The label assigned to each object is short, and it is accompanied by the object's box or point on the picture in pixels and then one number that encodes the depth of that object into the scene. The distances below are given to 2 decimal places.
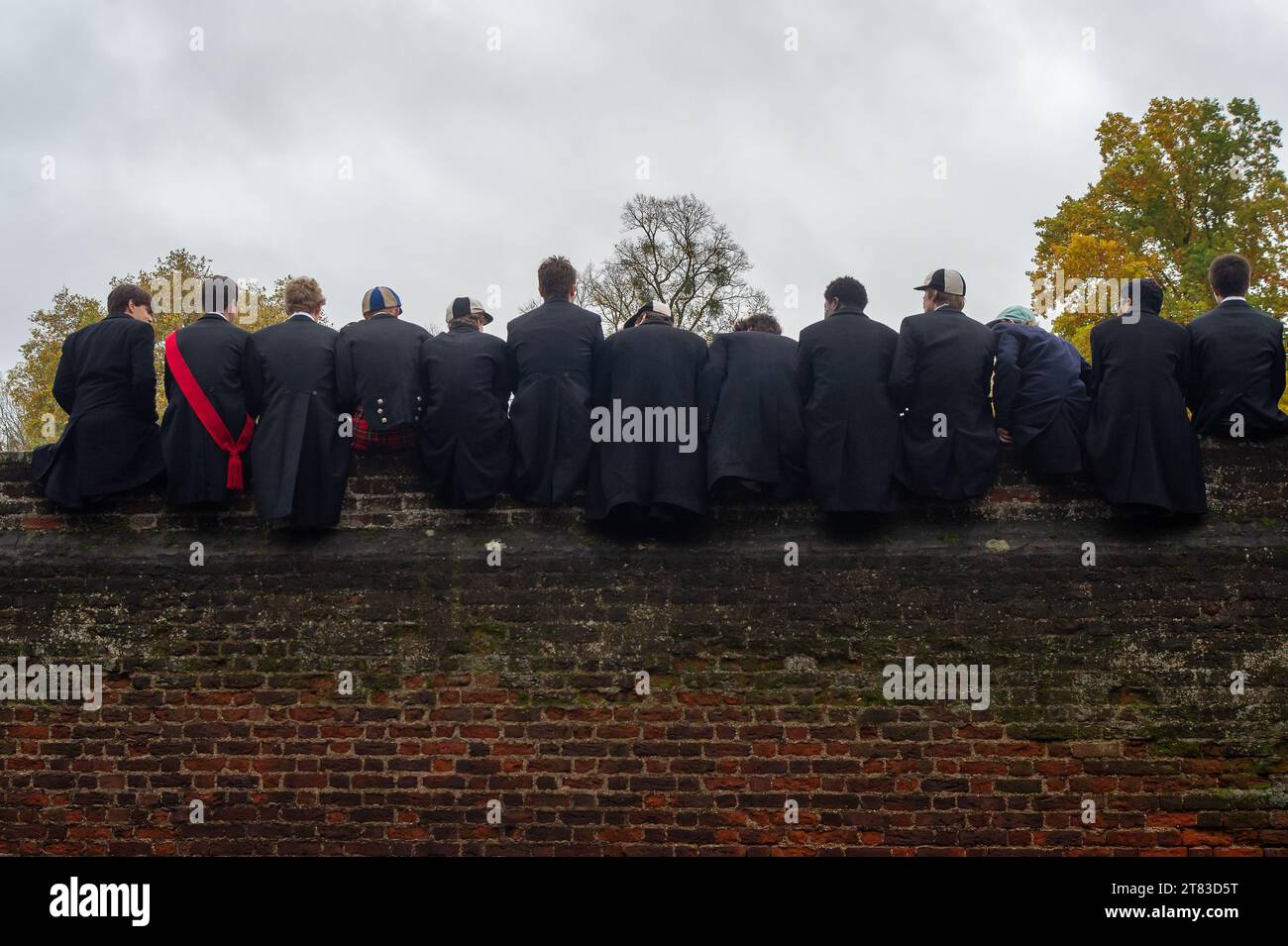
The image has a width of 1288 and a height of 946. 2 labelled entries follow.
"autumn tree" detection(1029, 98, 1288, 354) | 21.03
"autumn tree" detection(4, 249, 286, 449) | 27.56
